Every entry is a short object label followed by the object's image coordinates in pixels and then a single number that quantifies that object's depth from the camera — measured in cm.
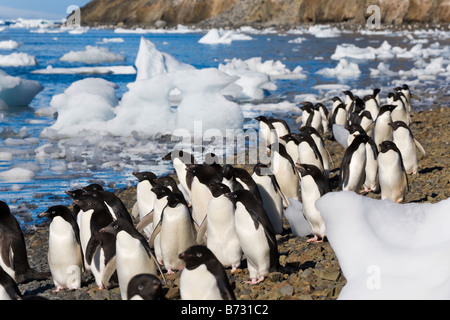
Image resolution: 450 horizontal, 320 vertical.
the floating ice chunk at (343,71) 2173
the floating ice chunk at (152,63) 1424
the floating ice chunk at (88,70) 2481
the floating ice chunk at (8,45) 3941
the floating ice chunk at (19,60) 2805
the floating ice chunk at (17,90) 1474
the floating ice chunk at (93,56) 2942
